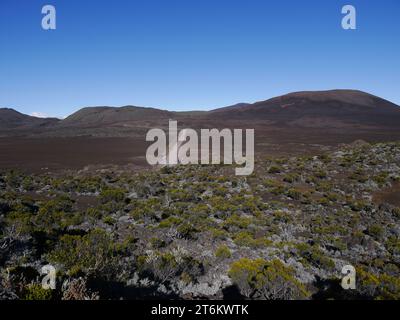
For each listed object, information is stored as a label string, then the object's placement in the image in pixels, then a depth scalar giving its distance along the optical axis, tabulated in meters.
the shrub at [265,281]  5.96
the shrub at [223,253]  7.75
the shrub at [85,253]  6.06
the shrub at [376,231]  9.72
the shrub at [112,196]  13.14
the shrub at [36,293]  4.55
